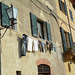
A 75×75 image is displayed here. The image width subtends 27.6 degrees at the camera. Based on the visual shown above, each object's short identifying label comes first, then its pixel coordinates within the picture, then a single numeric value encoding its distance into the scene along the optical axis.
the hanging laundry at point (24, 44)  6.72
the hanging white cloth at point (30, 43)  7.22
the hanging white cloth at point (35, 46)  7.52
